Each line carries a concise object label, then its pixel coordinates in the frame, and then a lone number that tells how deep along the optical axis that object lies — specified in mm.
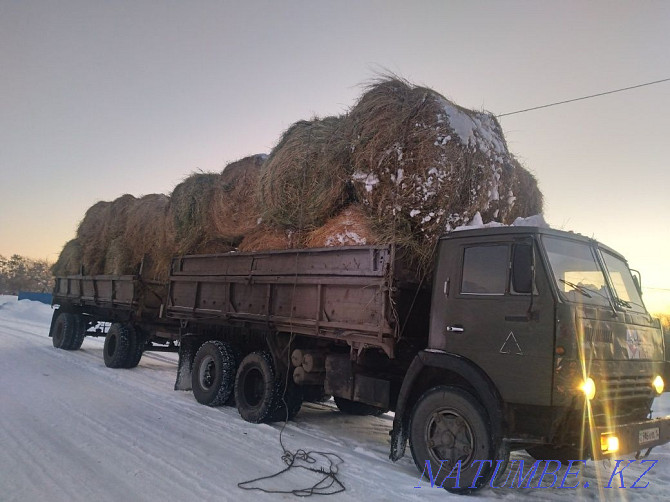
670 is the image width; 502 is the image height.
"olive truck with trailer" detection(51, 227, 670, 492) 3744
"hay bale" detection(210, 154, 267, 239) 8031
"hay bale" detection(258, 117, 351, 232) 6082
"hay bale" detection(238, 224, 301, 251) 6746
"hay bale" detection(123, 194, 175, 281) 10031
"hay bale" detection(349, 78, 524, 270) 5043
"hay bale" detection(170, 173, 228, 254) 9000
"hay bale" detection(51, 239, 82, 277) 13779
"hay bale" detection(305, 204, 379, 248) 5457
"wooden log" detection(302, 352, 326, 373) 5844
